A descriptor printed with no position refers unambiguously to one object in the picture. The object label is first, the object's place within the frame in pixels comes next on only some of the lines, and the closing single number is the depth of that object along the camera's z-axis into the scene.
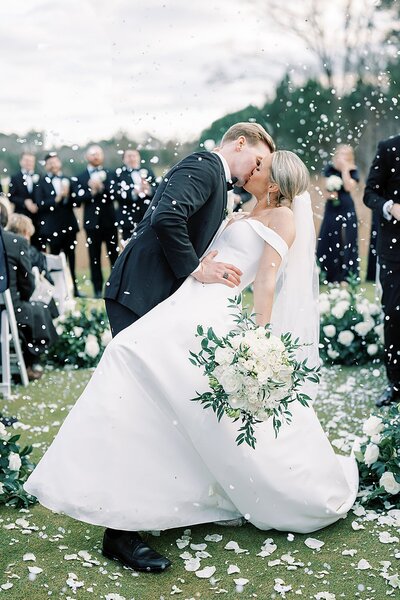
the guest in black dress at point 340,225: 11.60
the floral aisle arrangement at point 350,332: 6.89
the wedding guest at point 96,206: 10.87
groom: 3.28
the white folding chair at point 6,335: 6.07
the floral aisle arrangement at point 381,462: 3.75
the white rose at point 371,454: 3.91
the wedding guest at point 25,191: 11.09
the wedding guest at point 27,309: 6.26
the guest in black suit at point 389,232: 5.27
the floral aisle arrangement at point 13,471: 3.90
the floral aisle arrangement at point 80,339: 7.12
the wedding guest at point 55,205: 11.08
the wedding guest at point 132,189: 10.77
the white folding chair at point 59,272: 7.84
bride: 3.19
